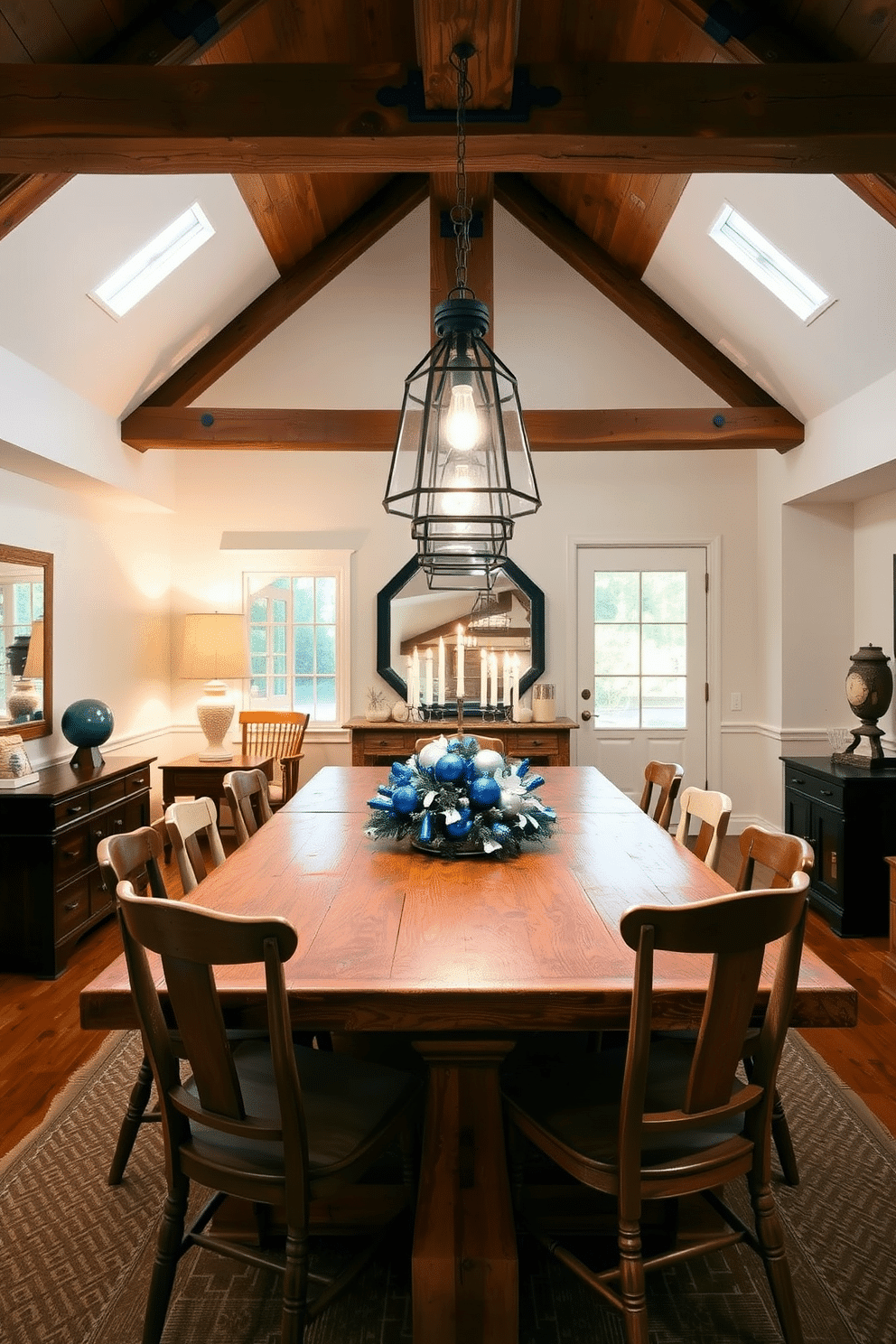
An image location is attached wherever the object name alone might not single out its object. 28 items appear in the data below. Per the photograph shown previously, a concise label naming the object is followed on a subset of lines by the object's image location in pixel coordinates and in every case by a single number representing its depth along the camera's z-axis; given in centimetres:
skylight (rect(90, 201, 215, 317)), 443
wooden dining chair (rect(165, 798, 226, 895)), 244
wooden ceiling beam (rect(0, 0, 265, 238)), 330
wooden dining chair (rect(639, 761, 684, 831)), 331
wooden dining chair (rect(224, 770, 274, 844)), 304
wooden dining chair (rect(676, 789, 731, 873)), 258
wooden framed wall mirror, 436
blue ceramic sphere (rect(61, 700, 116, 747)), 461
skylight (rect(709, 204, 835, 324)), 445
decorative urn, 469
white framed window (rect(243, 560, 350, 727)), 644
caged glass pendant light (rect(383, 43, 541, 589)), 212
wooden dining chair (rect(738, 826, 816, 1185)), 213
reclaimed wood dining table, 158
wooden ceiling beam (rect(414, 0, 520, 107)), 243
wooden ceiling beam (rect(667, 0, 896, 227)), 341
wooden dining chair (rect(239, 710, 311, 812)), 593
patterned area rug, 180
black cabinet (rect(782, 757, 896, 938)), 431
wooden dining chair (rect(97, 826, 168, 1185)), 218
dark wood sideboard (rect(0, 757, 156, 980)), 378
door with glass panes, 639
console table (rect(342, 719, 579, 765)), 579
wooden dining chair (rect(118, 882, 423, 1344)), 149
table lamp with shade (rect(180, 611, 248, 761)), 585
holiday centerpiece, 247
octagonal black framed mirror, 635
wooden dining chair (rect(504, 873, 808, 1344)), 148
